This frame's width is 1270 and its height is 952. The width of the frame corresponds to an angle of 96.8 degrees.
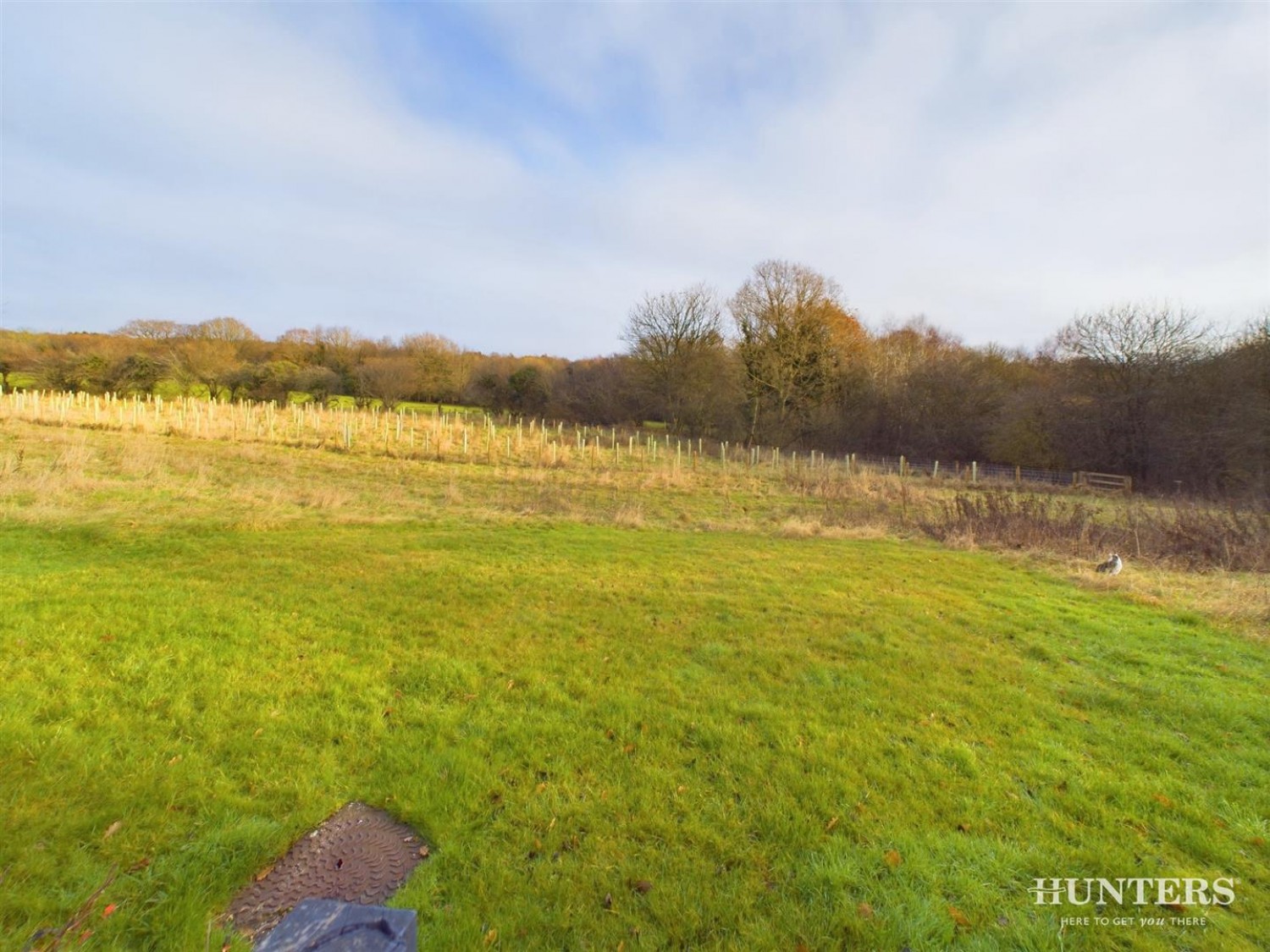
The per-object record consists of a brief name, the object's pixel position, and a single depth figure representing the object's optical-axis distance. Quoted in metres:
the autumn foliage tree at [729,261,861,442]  33.69
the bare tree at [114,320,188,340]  47.91
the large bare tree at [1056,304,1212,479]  25.02
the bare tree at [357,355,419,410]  39.97
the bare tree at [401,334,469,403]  43.03
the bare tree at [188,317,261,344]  49.31
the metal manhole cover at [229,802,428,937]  2.37
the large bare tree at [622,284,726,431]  35.28
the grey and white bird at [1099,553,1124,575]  9.11
